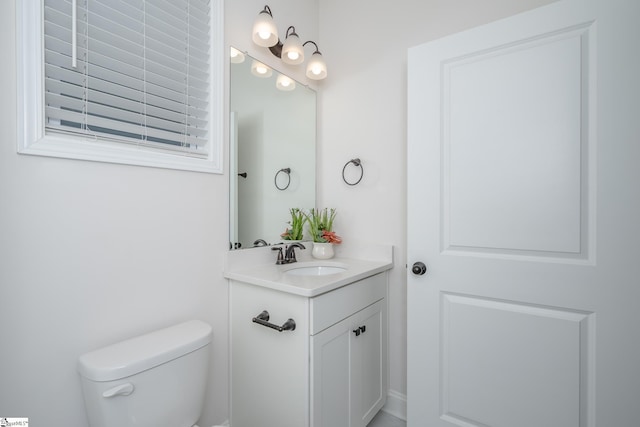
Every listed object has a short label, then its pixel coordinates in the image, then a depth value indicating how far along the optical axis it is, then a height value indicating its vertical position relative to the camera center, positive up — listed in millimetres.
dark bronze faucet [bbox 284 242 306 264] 1745 -246
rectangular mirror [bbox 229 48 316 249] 1570 +365
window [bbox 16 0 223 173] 952 +505
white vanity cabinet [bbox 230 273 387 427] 1206 -670
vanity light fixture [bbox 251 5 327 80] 1557 +950
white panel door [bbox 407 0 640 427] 1039 -40
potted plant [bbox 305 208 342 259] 1877 -157
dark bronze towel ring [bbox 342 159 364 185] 1895 +302
